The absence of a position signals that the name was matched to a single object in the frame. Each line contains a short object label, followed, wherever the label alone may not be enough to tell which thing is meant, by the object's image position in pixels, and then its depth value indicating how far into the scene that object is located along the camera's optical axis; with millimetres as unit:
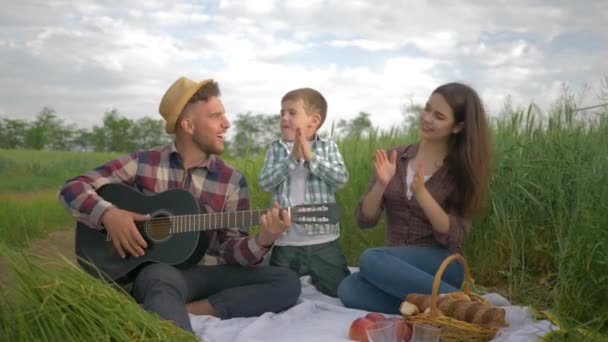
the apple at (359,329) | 3291
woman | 3748
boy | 4207
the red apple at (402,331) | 3199
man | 3730
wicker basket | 3096
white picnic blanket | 3395
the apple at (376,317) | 3283
